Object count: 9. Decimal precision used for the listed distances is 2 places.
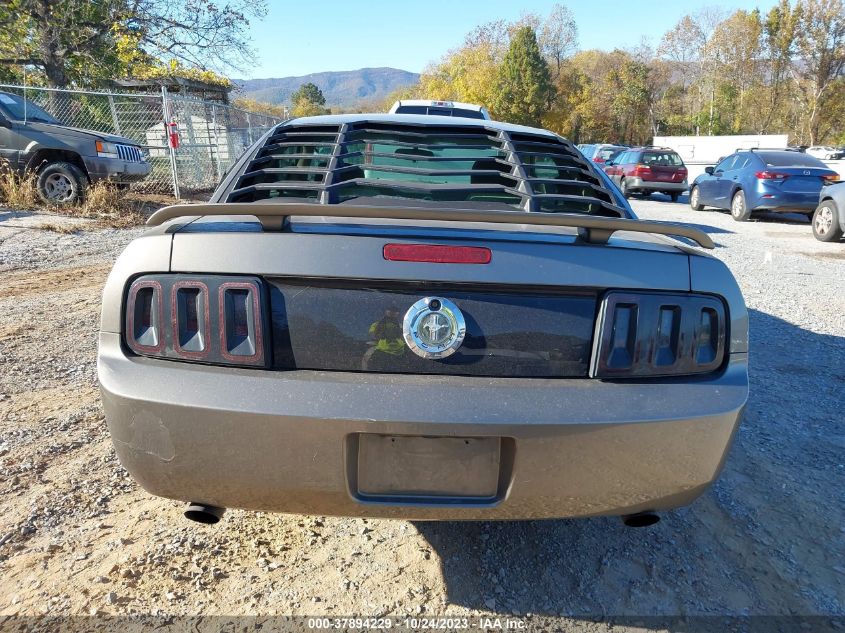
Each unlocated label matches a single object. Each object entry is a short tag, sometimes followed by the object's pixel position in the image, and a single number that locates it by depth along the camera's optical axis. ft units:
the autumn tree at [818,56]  132.26
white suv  29.25
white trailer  104.58
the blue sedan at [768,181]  39.81
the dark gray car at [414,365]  5.32
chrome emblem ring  5.44
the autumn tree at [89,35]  52.80
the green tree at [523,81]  153.58
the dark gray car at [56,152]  31.27
